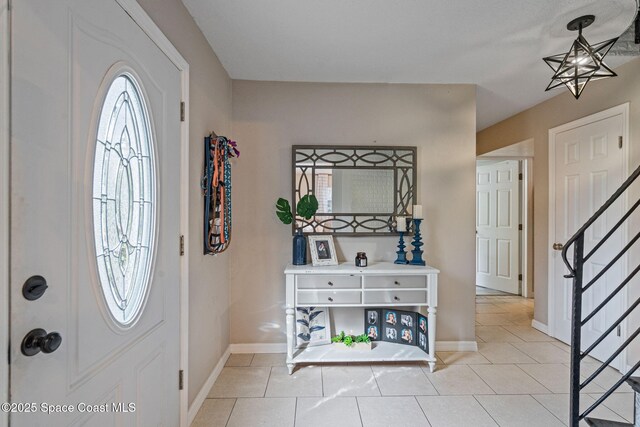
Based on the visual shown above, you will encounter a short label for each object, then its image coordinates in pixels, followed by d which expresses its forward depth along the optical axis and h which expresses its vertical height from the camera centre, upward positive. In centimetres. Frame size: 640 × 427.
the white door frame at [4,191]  73 +5
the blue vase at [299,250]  265 -32
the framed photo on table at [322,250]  265 -33
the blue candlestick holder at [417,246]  269 -29
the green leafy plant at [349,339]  259 -108
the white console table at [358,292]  246 -64
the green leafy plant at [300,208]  264 +4
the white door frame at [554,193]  253 +22
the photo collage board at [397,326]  260 -100
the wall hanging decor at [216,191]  211 +15
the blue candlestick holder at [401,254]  273 -36
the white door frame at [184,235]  176 -14
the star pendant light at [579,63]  177 +91
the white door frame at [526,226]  466 -18
